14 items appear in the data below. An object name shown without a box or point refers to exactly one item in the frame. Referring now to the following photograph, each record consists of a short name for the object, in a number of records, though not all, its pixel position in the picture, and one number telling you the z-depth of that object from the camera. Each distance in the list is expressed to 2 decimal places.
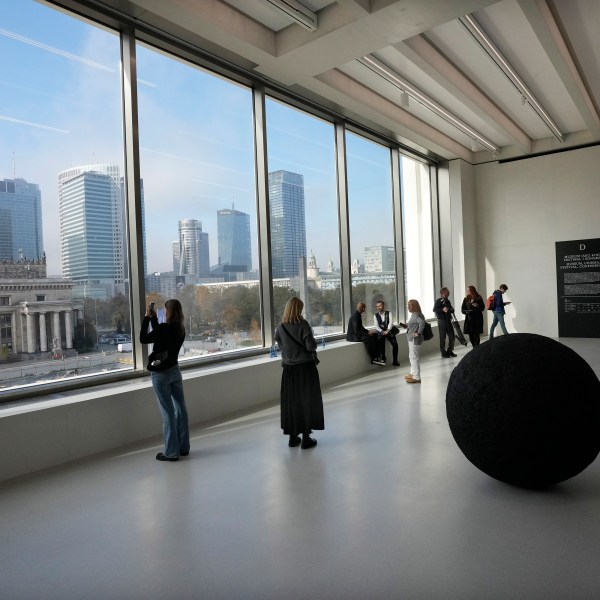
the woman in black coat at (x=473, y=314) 12.48
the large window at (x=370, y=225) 11.73
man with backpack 13.07
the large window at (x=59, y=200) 5.70
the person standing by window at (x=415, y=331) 8.66
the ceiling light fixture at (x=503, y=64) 7.73
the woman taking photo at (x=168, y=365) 5.21
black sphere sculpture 3.72
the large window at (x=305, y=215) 9.47
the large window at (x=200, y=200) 7.24
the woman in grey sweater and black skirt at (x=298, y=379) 5.52
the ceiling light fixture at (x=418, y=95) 8.62
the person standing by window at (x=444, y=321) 11.62
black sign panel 13.93
